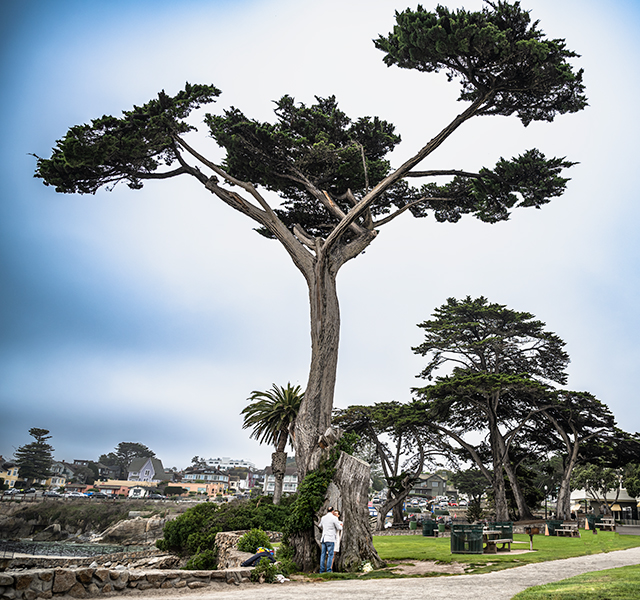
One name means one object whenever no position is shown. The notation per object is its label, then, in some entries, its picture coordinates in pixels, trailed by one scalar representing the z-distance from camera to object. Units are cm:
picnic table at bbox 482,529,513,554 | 1337
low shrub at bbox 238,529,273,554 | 1261
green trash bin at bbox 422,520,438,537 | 2278
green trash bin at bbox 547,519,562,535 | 2105
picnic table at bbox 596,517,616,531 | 2430
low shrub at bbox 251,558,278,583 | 884
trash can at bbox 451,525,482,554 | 1228
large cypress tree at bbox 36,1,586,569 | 1333
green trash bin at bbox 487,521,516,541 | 1380
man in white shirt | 970
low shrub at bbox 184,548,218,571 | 1491
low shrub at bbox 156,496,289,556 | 1850
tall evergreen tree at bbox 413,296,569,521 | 2841
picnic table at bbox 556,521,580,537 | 2008
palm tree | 2717
